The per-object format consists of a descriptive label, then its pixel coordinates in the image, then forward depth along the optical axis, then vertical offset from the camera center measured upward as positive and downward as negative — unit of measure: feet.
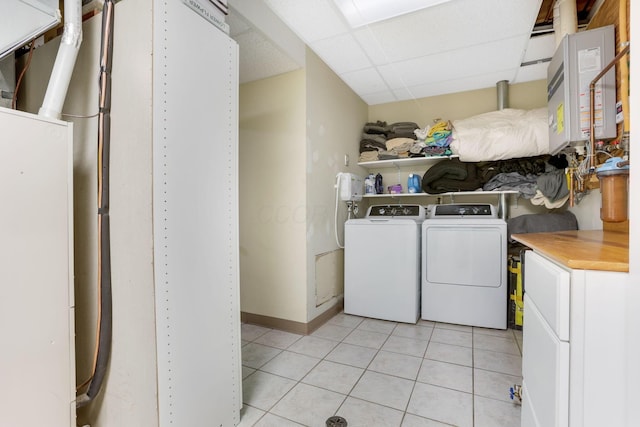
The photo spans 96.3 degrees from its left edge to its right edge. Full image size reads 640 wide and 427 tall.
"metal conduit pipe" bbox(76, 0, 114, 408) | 4.01 +0.26
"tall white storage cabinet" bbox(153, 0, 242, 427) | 3.77 -0.10
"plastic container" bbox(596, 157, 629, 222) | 3.95 +0.31
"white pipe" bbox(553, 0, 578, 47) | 6.58 +4.46
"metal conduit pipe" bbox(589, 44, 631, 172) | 5.14 +1.67
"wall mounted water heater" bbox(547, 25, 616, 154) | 5.41 +2.50
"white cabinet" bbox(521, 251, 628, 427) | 2.45 -1.25
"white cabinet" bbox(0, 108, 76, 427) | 3.54 -0.81
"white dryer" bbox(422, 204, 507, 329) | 8.75 -1.82
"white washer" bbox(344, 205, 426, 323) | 9.34 -1.89
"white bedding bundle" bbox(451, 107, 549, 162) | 8.98 +2.45
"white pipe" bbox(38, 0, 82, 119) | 4.09 +2.16
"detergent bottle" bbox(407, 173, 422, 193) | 11.25 +1.05
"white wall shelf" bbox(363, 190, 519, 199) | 9.74 +0.62
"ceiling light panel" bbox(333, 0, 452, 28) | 6.56 +4.79
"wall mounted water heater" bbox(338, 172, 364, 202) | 10.30 +0.90
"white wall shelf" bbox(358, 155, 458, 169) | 10.58 +1.95
